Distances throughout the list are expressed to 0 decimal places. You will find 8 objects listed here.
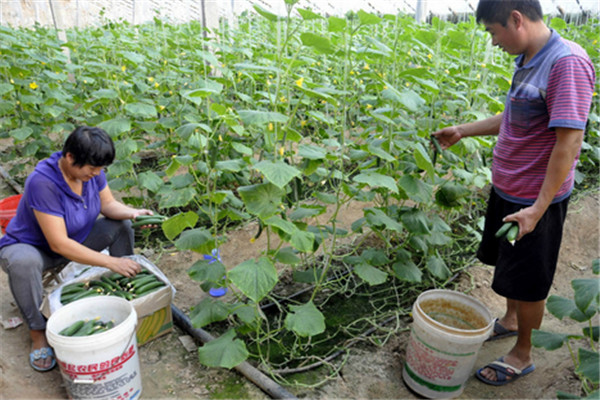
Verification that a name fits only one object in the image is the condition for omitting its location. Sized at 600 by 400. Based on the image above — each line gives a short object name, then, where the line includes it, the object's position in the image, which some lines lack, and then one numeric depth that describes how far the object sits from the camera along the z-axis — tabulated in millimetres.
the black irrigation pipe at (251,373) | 2336
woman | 2416
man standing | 1900
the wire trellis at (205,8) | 6997
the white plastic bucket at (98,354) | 1981
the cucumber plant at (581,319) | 1556
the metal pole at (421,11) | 6198
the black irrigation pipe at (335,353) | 2539
